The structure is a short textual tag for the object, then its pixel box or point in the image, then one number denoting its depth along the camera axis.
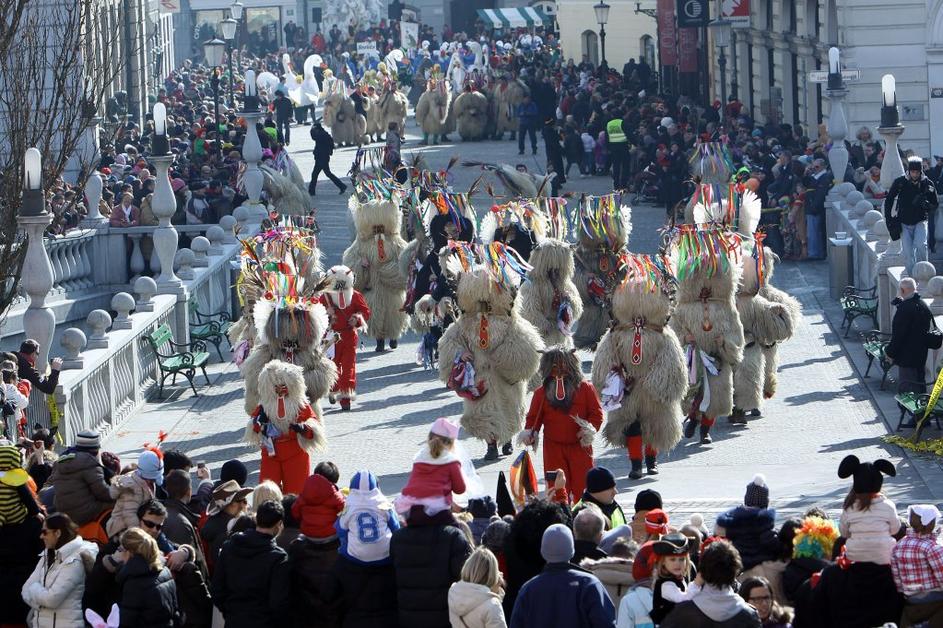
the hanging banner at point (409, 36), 66.56
